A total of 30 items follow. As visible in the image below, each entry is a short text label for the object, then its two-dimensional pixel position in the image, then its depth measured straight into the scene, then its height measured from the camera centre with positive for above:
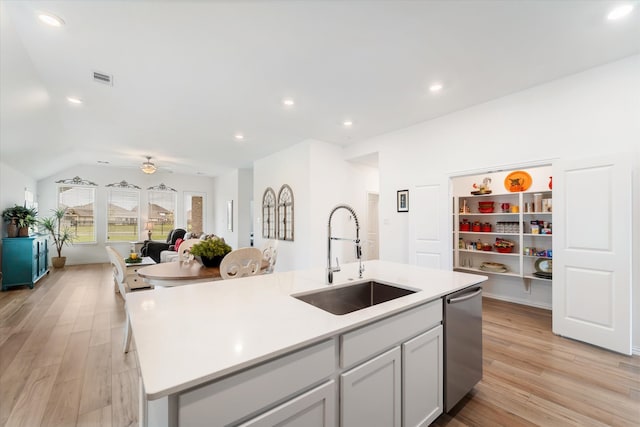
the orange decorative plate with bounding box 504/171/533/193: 4.21 +0.52
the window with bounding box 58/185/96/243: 7.64 +0.16
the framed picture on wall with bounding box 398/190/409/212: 4.55 +0.23
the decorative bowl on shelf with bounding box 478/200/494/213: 4.65 +0.13
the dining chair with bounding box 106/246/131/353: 2.92 -0.58
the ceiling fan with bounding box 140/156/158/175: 6.51 +1.15
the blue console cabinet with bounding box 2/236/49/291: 4.73 -0.83
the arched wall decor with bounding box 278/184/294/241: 5.69 +0.03
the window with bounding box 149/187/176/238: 8.84 +0.14
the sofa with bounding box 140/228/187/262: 7.03 -0.83
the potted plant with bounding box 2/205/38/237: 4.98 -0.08
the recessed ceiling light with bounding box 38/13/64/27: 2.02 +1.51
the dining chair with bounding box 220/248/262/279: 2.58 -0.49
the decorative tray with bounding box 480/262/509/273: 4.37 -0.89
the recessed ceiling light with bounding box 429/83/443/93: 3.17 +1.54
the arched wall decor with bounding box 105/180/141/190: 8.27 +0.95
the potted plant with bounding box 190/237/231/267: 3.00 -0.41
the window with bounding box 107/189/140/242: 8.20 +0.01
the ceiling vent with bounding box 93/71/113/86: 2.87 +1.51
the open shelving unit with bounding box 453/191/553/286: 4.09 -0.37
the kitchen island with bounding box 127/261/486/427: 0.78 -0.49
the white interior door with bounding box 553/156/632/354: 2.58 -0.39
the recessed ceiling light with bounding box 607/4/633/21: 2.04 +1.57
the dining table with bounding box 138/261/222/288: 2.51 -0.59
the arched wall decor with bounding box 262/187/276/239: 6.37 +0.02
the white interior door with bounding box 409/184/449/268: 4.08 -0.21
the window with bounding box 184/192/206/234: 9.54 +0.14
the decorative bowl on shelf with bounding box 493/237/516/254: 4.39 -0.53
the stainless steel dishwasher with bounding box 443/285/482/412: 1.67 -0.87
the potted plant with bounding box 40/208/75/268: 6.86 -0.46
